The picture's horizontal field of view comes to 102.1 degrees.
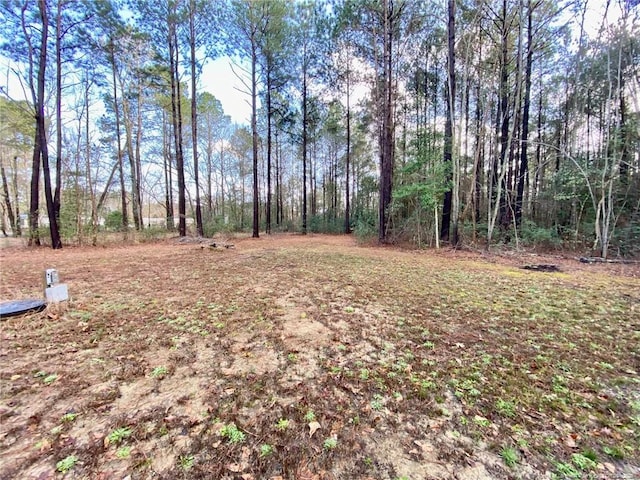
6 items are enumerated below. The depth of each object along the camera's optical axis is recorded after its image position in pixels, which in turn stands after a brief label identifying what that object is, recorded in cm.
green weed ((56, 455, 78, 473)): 111
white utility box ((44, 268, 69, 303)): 283
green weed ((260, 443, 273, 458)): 123
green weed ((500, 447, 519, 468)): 120
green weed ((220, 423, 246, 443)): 130
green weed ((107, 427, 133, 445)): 127
